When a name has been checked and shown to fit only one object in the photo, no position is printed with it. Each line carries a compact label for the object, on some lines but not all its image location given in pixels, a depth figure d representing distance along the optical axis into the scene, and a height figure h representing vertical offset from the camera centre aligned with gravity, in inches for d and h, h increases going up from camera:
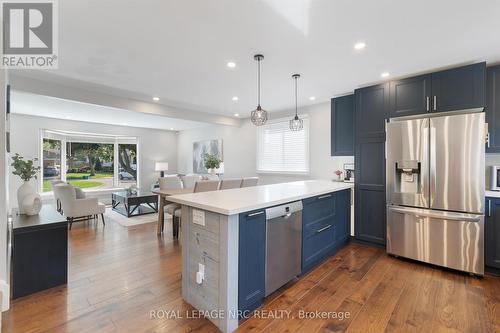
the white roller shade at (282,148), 207.0 +17.0
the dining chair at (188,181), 198.2 -13.5
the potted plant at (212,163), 225.6 +2.6
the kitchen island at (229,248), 67.7 -26.7
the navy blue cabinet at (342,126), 151.4 +27.4
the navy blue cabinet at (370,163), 132.2 +1.8
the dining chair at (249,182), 168.8 -12.4
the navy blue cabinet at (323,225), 100.4 -30.3
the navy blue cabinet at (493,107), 110.3 +28.8
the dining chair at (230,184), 151.1 -12.2
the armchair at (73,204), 169.5 -29.5
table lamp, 303.3 -0.5
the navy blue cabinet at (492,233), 102.2 -30.4
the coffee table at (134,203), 209.7 -35.7
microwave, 113.0 -6.0
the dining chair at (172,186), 156.1 -16.3
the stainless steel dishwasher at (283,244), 81.0 -29.7
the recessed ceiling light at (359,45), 95.5 +51.5
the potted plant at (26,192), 98.1 -11.7
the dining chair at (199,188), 138.6 -14.2
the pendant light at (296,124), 139.4 +25.6
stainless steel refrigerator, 101.5 -11.5
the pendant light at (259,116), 117.6 +25.6
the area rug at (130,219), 187.5 -47.1
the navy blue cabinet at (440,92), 106.6 +37.7
